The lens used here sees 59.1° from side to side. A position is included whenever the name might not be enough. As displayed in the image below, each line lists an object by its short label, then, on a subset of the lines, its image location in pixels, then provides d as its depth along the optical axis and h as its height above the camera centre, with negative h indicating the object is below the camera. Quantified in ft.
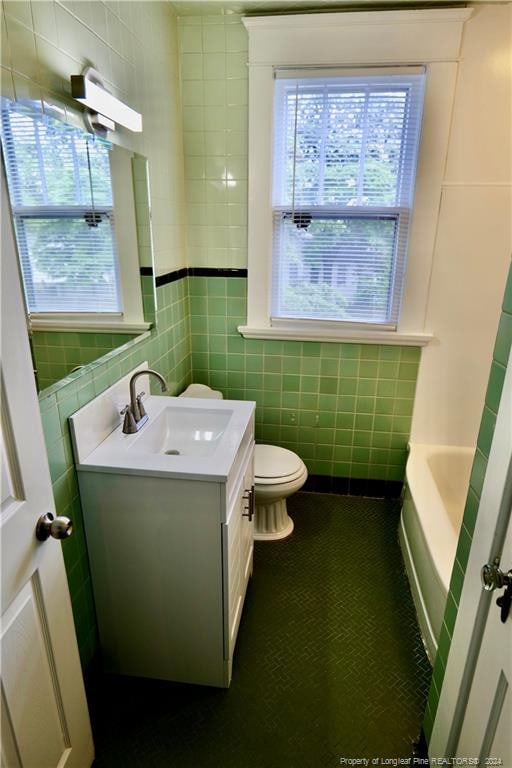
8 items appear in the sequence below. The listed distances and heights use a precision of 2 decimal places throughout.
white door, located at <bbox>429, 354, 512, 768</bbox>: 2.91 -2.79
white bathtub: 5.57 -4.17
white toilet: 7.12 -3.91
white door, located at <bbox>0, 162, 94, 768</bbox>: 2.86 -2.41
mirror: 3.82 -0.15
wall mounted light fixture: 4.27 +1.13
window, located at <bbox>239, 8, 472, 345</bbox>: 6.83 +0.85
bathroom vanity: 4.53 -3.22
